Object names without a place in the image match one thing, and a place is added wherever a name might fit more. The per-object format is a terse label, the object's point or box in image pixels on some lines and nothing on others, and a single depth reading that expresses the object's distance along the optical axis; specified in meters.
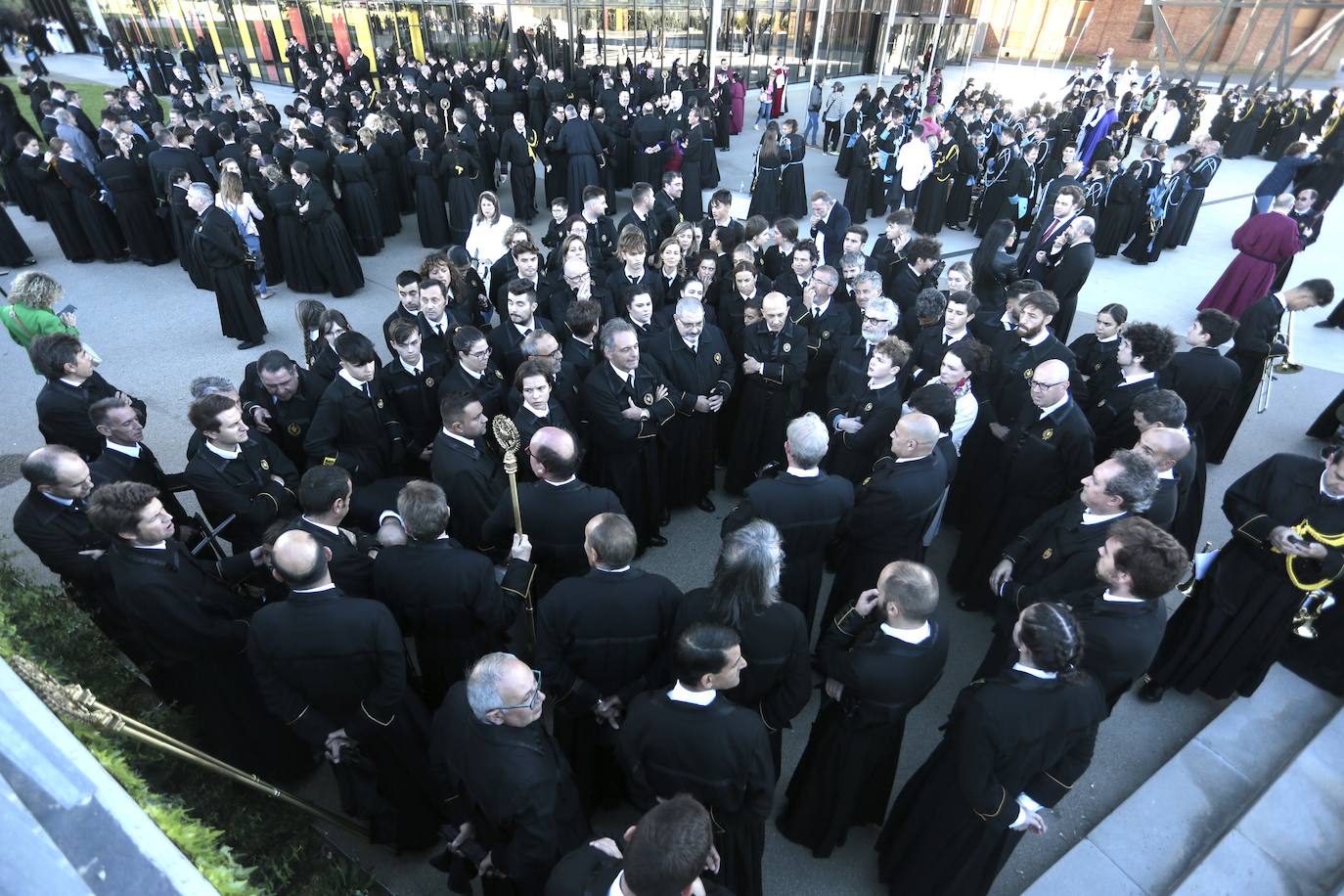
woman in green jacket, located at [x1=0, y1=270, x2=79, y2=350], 5.32
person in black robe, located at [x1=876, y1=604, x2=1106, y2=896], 2.43
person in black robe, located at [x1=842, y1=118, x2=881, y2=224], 12.46
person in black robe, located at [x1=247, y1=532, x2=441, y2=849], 2.72
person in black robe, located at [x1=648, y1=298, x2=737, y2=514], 4.93
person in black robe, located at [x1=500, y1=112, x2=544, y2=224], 11.31
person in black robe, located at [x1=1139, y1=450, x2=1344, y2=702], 3.44
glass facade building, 23.00
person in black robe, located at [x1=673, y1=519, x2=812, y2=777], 2.68
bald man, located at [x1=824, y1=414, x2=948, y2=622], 3.52
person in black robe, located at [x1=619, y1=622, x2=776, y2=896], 2.29
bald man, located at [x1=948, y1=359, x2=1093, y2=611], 4.04
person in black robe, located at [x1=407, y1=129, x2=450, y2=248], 10.21
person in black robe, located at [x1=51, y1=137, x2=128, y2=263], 9.13
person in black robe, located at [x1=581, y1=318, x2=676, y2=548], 4.48
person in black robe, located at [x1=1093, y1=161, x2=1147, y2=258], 10.39
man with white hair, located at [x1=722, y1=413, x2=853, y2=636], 3.38
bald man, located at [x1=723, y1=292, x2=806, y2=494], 5.12
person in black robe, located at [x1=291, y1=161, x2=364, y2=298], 8.47
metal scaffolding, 25.25
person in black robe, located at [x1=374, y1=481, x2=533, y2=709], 2.97
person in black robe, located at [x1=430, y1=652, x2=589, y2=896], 2.21
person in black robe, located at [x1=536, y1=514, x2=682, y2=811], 2.77
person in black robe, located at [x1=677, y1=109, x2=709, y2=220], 12.63
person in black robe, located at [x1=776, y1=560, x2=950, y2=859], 2.61
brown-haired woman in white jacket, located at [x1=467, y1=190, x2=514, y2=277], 7.07
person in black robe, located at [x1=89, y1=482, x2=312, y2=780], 2.87
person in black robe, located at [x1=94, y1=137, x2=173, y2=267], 9.31
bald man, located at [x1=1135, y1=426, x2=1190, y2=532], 3.52
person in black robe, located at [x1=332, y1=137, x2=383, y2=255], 9.74
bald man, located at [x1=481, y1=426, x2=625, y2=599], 3.25
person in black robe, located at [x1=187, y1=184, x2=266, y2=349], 7.02
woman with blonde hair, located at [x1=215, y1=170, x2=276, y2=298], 7.50
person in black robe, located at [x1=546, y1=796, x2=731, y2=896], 1.71
